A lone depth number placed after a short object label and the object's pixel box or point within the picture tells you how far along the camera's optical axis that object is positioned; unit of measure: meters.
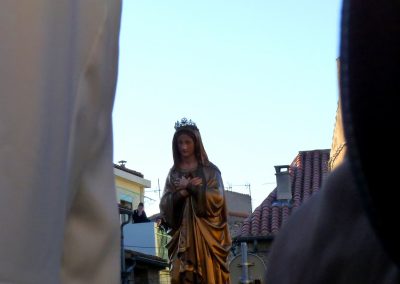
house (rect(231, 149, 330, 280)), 27.29
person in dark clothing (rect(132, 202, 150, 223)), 31.98
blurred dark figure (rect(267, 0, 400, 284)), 0.59
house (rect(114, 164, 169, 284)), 33.20
